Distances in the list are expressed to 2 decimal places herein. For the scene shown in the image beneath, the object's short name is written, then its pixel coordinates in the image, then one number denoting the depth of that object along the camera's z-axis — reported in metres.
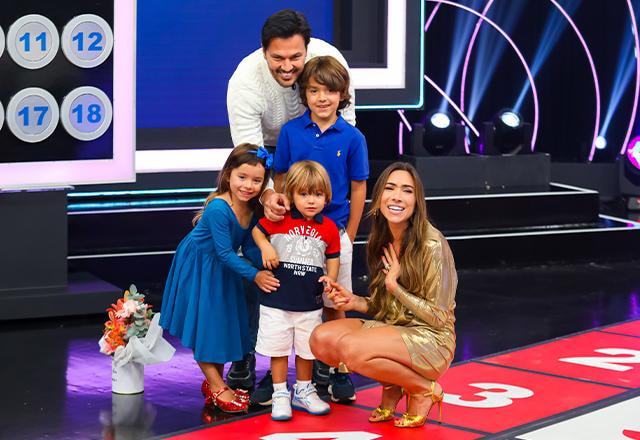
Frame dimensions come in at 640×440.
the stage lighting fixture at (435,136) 8.00
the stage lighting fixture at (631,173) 8.98
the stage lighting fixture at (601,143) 9.48
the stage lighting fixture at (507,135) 8.17
